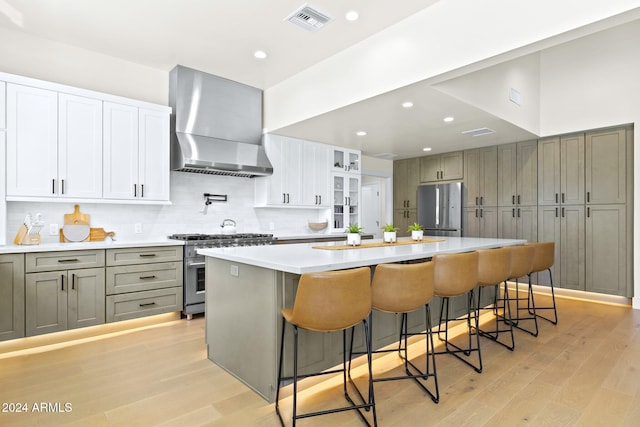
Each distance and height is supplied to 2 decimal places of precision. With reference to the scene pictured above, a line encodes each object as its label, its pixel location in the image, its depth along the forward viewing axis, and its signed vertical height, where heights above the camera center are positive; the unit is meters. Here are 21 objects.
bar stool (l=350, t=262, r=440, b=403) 2.17 -0.45
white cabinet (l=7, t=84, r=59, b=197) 3.31 +0.72
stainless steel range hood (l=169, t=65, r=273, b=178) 4.38 +1.21
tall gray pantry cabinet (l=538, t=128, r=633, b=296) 4.68 +0.13
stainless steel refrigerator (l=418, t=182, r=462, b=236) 6.36 +0.14
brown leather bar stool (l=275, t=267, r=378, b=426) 1.87 -0.47
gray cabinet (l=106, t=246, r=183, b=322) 3.66 -0.72
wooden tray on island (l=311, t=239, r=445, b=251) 3.12 -0.27
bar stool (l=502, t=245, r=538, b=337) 3.39 -0.45
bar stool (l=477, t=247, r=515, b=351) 2.96 -0.43
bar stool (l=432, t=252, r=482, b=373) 2.57 -0.43
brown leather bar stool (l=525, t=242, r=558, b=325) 3.78 -0.45
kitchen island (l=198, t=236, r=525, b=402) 2.20 -0.63
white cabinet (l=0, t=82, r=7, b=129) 3.26 +1.03
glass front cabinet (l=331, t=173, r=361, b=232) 6.17 +0.28
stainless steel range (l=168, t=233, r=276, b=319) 4.11 -0.63
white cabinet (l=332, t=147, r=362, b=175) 6.13 +1.00
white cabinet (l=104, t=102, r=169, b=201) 3.87 +0.72
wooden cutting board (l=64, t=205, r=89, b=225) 3.88 -0.02
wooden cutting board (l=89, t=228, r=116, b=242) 4.00 -0.21
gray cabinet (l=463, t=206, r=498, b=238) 5.94 -0.10
